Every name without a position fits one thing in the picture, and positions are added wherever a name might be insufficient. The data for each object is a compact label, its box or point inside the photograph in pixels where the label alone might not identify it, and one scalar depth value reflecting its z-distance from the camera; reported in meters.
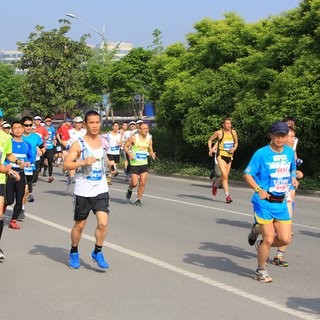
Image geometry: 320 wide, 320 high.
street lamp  40.24
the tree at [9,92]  70.25
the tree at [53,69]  48.66
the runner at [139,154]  13.42
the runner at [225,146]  14.33
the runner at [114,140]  19.73
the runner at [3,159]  7.47
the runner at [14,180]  10.16
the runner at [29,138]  11.89
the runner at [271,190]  6.69
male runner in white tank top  7.11
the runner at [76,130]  15.59
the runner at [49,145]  19.50
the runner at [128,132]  20.23
